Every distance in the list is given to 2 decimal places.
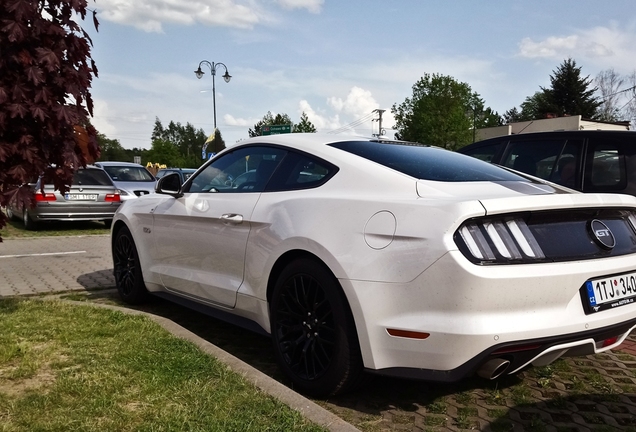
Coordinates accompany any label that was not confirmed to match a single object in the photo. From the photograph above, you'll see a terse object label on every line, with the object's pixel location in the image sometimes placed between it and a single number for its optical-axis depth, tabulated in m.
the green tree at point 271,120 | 57.41
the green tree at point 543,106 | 69.75
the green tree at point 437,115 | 65.25
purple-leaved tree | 3.50
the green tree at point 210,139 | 29.87
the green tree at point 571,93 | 68.38
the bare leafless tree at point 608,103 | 66.81
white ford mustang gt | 2.70
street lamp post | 33.88
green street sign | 31.56
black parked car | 5.38
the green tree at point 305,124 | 59.86
